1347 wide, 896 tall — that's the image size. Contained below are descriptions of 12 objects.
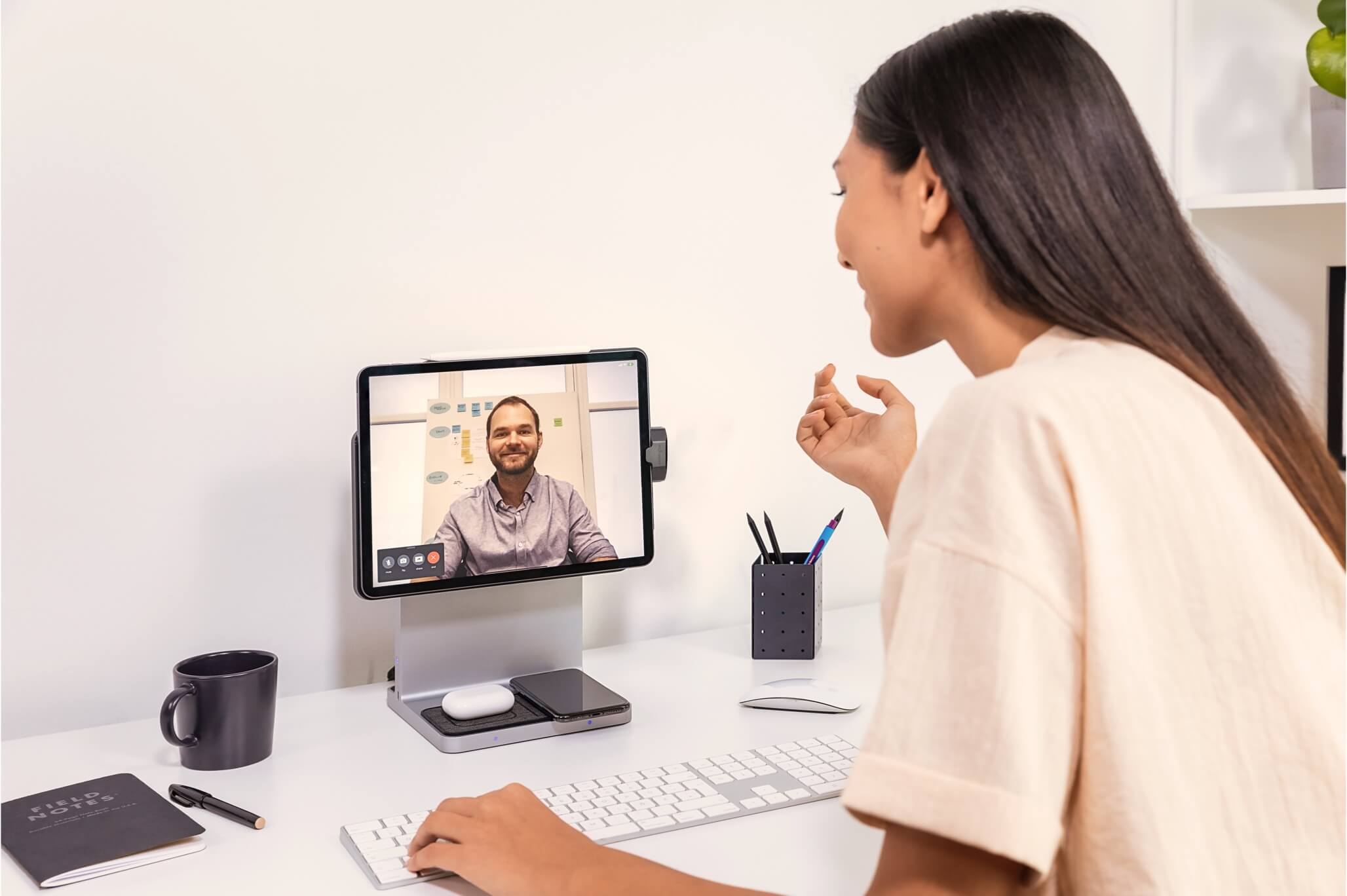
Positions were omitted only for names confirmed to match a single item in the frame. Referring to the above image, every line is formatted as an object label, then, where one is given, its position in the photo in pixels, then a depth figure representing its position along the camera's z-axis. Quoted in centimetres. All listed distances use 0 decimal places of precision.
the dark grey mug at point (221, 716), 108
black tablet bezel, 118
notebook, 88
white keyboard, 92
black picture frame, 200
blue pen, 146
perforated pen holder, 143
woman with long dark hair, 57
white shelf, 175
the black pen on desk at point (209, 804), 97
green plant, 177
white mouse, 123
